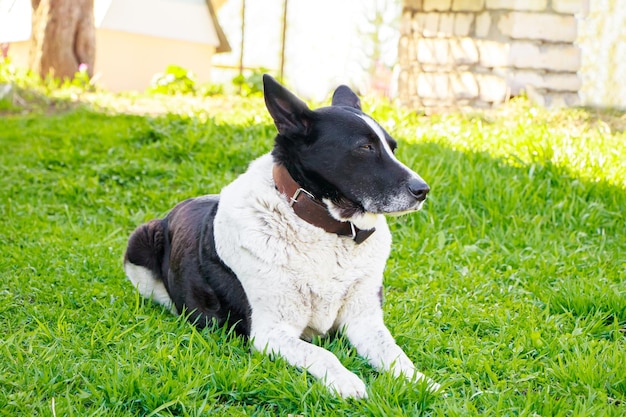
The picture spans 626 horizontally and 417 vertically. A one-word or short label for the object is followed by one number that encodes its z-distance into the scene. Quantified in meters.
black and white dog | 2.82
